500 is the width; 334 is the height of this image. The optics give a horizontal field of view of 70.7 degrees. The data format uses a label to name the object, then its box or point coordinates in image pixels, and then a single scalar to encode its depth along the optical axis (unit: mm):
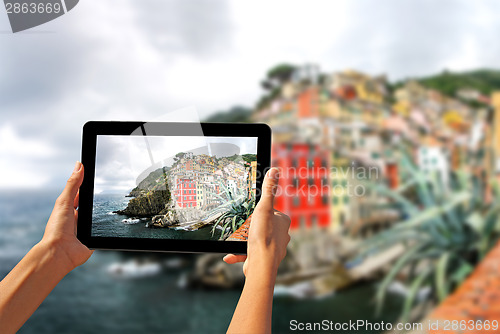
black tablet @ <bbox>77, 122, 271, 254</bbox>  565
